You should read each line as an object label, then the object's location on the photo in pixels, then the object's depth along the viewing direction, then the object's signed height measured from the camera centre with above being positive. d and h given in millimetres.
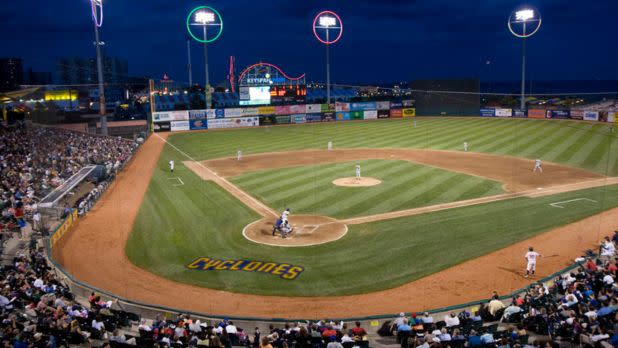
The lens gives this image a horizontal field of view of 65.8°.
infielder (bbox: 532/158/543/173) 32225 -4162
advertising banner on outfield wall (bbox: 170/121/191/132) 64938 -1388
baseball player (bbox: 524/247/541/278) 16250 -5220
